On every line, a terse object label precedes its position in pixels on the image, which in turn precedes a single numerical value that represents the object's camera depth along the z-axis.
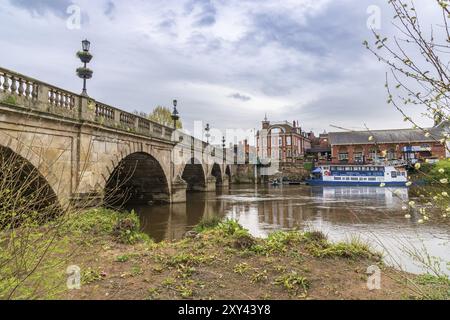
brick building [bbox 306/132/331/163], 63.46
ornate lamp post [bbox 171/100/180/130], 21.18
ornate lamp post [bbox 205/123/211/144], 38.31
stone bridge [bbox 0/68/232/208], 8.49
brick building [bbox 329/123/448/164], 53.35
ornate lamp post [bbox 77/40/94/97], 11.19
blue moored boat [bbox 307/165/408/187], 39.28
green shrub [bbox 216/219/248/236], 7.41
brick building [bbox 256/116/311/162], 62.44
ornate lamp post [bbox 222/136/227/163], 42.41
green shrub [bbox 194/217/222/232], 9.46
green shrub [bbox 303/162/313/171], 57.30
